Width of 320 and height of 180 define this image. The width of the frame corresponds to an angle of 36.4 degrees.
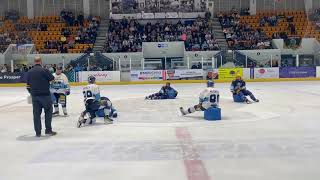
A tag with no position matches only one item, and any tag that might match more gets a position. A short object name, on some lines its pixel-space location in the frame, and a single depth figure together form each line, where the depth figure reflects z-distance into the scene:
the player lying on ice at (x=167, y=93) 16.39
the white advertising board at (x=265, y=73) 26.89
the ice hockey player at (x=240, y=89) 14.34
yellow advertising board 26.69
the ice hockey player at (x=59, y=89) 11.66
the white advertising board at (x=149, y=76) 26.88
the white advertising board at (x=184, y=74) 26.75
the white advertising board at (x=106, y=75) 26.69
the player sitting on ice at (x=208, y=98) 10.07
